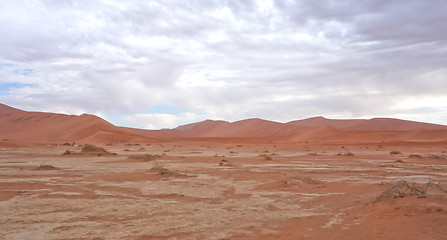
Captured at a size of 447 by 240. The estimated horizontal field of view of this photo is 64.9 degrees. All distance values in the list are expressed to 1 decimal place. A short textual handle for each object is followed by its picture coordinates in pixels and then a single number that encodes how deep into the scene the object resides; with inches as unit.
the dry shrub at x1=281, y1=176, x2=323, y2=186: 504.4
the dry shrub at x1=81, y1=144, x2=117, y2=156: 1192.7
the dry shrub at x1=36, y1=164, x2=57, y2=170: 691.5
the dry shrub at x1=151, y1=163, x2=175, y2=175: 614.5
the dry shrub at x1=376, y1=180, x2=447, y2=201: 327.8
